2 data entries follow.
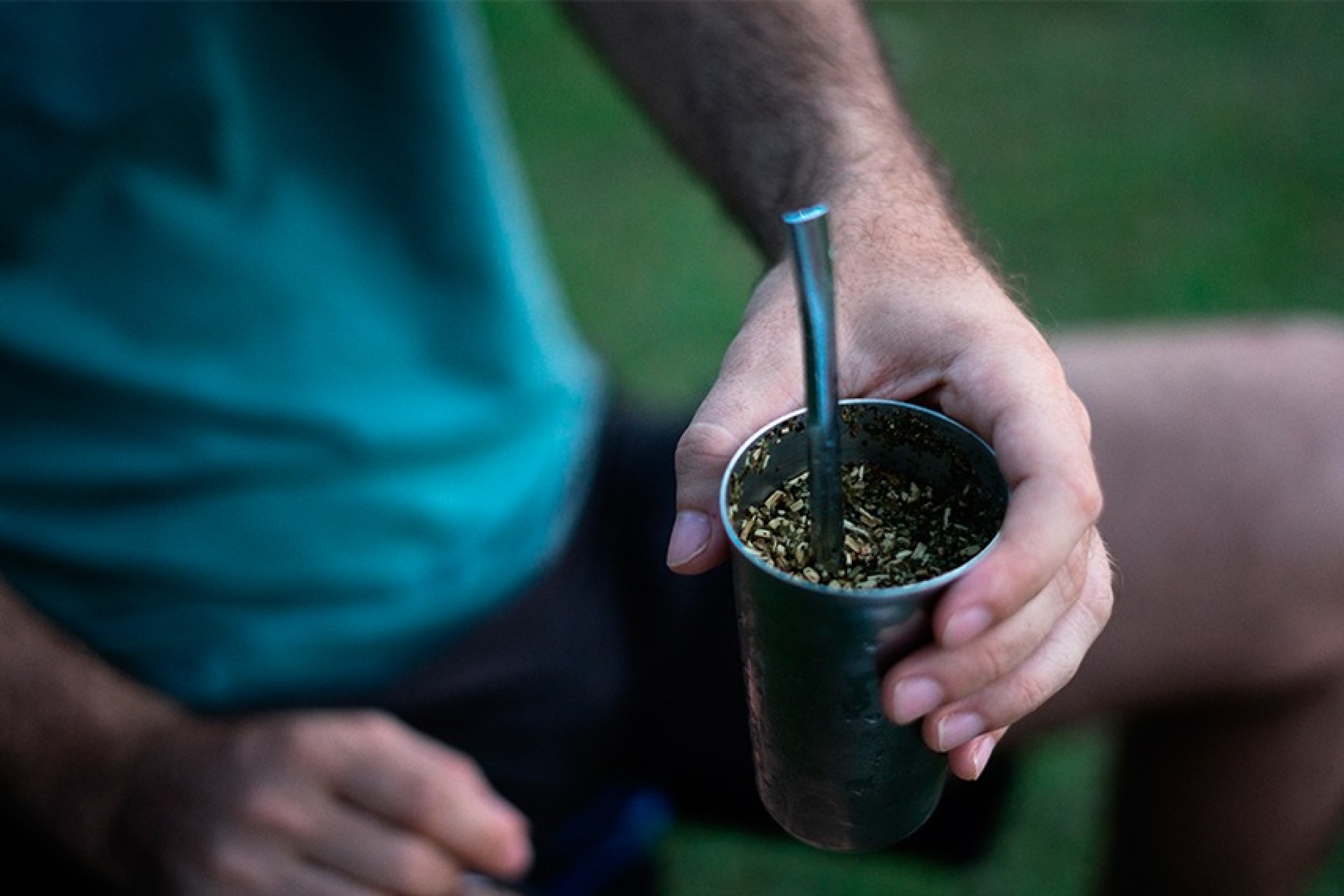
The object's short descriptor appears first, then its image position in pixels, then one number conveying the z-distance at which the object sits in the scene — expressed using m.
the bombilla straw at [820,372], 0.64
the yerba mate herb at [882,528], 0.73
